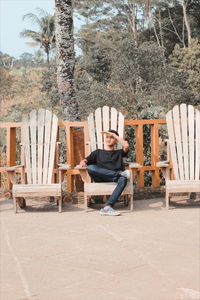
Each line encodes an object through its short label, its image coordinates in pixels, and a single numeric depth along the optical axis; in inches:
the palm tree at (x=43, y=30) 1720.0
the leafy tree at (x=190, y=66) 835.4
